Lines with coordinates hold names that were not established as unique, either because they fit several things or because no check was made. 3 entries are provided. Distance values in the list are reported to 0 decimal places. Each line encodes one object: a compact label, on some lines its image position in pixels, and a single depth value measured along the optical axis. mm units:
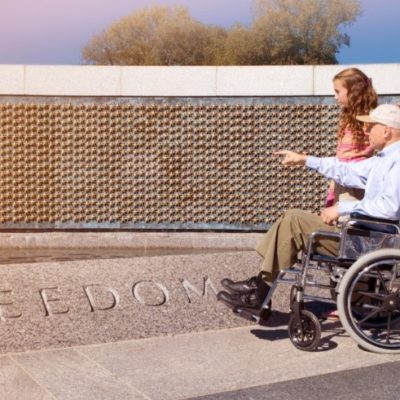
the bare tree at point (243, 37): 40188
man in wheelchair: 4434
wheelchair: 4316
